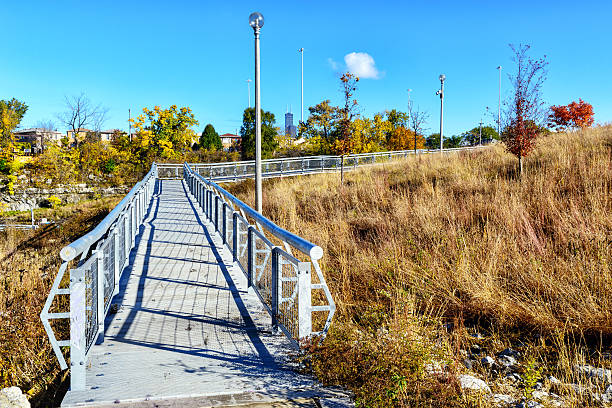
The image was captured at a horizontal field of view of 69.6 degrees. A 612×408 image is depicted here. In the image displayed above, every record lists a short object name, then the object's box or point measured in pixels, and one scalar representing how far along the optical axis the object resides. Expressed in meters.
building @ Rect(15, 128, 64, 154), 42.78
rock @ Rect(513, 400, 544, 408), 3.21
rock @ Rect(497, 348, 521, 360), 4.47
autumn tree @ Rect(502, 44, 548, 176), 13.28
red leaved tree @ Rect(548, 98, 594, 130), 44.03
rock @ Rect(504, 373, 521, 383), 3.93
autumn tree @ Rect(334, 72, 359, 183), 24.48
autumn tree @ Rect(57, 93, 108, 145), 50.72
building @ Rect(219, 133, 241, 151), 146.82
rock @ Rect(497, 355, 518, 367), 4.29
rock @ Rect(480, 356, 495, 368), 4.28
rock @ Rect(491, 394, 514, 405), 3.33
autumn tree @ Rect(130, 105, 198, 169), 48.91
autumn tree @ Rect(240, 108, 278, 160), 52.00
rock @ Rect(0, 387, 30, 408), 3.10
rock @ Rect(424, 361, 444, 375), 3.45
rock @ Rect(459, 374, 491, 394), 3.40
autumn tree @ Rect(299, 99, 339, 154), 48.47
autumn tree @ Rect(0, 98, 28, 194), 37.06
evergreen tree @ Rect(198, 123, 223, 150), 64.50
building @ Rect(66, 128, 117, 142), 49.45
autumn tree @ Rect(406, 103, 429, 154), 38.66
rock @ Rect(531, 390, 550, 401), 3.42
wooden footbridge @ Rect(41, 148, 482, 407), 3.20
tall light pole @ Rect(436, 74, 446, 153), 27.86
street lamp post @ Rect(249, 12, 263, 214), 13.40
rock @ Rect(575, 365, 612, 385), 3.75
